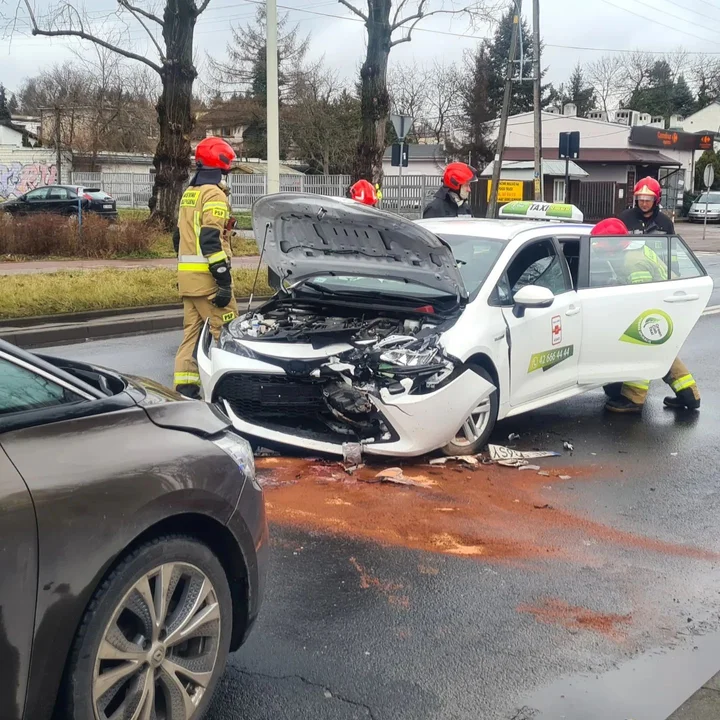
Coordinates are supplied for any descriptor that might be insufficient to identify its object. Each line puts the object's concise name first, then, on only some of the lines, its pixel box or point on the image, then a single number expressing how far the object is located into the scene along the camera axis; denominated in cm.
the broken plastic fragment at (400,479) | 589
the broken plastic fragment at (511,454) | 653
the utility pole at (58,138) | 4653
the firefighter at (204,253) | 739
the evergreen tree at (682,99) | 9150
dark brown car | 249
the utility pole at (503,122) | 3016
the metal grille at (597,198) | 4844
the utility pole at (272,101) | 1575
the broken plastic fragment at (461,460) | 630
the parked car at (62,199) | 3400
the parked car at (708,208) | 5034
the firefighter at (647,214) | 891
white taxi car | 593
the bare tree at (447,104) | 6600
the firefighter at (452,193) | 944
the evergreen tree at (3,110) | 7609
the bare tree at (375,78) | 2266
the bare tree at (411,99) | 6762
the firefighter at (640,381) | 777
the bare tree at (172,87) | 2272
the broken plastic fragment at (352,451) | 596
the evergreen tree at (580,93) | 8700
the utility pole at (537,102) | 2962
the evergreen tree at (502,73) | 6366
